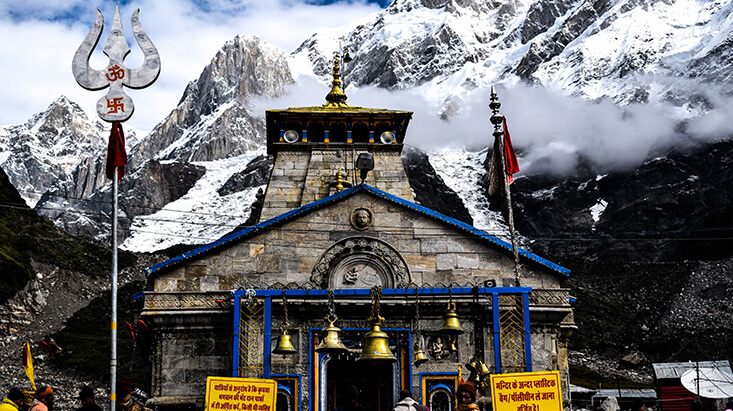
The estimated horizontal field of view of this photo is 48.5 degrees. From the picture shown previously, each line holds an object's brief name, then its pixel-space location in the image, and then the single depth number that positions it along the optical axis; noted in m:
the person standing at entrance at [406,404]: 12.30
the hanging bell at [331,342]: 17.93
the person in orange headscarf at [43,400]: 12.65
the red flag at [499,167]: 25.48
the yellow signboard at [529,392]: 14.79
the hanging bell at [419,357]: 20.14
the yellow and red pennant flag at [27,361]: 21.70
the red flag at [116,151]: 17.75
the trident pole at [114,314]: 15.09
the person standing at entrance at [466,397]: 12.09
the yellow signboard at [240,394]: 16.31
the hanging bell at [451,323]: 19.52
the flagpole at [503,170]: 24.67
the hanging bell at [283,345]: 20.86
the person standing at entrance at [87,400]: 12.41
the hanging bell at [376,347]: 16.47
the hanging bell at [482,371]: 18.48
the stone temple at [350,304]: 23.44
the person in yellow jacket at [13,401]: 12.79
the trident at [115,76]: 17.67
